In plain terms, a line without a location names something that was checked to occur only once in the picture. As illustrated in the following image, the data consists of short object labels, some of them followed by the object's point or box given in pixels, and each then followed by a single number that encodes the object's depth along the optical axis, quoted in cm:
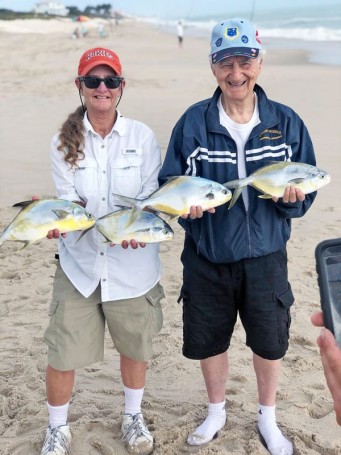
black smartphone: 171
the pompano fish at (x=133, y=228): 325
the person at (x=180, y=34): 3624
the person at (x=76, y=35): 4152
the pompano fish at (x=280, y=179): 316
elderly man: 332
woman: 342
